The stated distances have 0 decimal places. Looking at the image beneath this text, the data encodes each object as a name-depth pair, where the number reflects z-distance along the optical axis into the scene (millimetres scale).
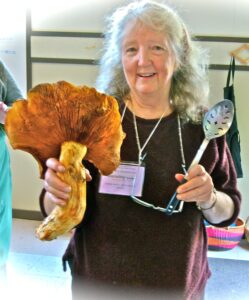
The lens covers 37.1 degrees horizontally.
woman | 857
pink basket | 2445
